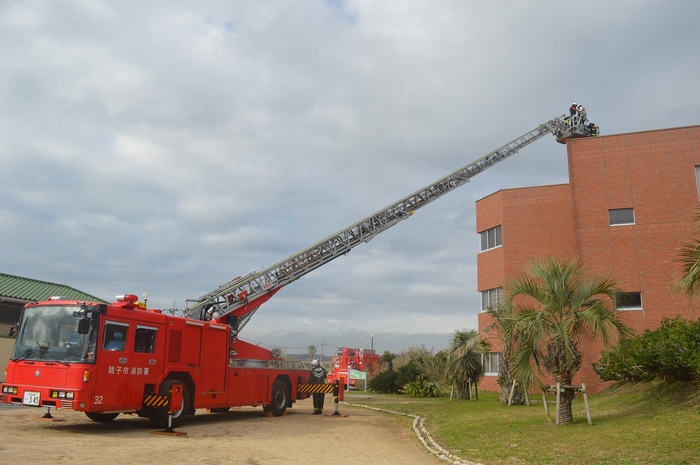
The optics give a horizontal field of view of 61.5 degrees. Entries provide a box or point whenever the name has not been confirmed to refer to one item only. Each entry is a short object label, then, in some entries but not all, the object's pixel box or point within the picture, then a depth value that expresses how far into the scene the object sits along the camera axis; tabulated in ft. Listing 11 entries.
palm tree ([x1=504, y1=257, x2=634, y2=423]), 42.16
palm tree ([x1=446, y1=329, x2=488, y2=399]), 80.74
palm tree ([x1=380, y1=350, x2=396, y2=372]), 143.16
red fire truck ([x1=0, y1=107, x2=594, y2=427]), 38.58
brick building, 80.48
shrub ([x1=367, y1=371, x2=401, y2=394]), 111.45
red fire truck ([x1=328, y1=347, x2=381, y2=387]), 134.31
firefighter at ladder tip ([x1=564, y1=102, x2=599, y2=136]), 91.56
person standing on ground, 61.46
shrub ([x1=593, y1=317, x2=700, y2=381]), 45.09
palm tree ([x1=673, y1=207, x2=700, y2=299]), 33.63
